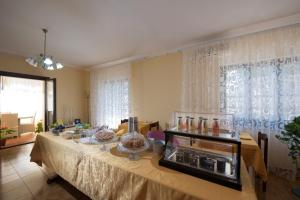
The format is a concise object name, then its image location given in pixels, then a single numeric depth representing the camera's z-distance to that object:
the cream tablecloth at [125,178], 0.82
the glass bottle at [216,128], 1.12
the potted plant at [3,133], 3.89
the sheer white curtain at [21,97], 5.33
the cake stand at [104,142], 1.48
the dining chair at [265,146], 1.95
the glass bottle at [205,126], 1.15
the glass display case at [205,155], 0.90
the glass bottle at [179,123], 1.28
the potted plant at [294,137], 1.86
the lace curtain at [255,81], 2.26
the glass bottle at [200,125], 1.17
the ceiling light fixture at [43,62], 2.49
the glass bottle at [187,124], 1.25
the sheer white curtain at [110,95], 4.26
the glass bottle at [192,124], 1.24
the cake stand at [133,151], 1.22
